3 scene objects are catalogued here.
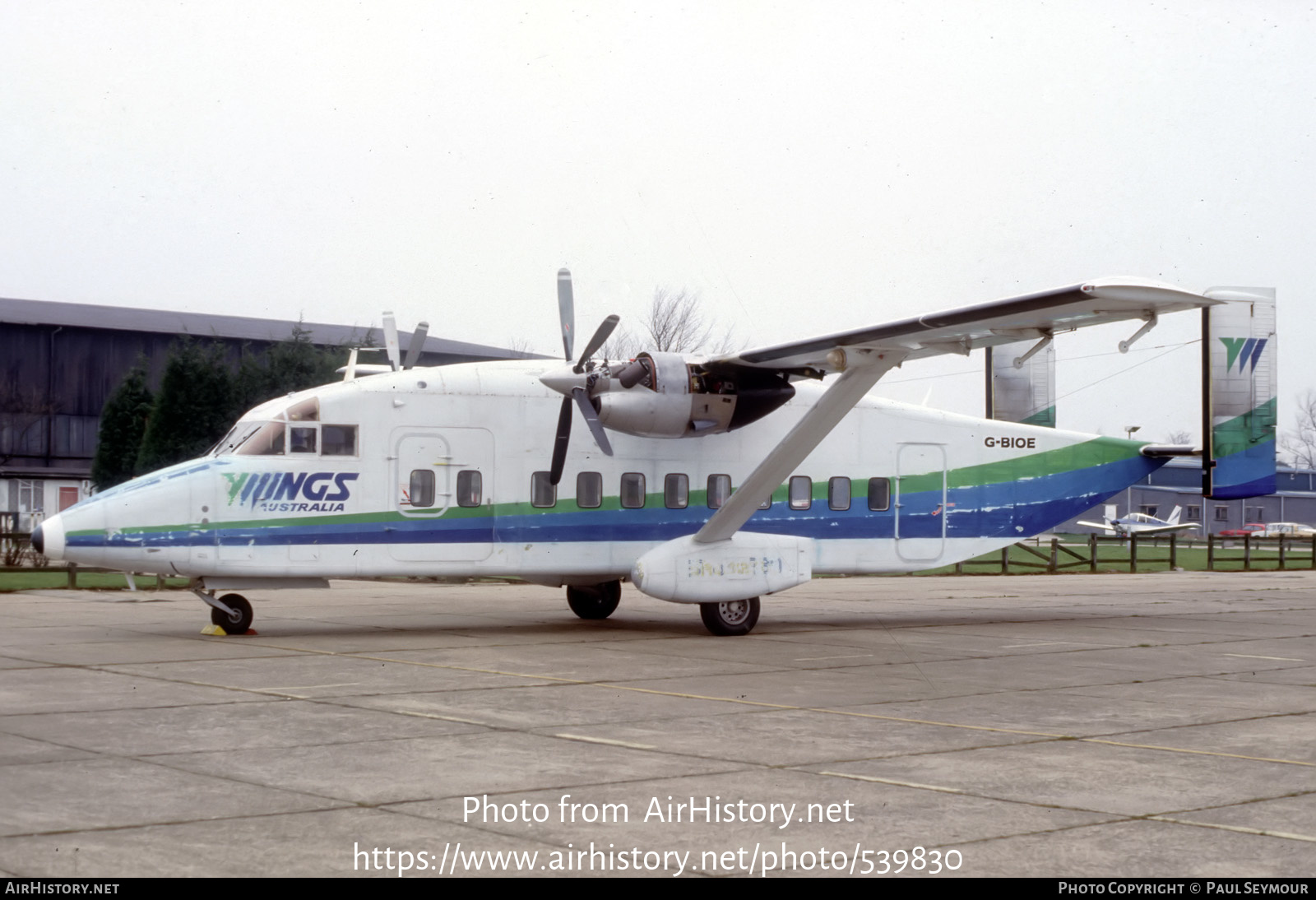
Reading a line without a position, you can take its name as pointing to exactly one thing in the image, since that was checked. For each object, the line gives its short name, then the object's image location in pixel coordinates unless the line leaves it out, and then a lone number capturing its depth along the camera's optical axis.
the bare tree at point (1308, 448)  130.00
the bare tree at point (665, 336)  50.22
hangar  62.69
